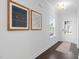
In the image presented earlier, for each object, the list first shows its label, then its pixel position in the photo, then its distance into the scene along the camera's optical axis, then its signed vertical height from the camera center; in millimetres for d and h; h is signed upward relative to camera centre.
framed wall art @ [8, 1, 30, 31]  1113 +309
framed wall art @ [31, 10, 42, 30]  1723 +310
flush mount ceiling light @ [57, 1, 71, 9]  2974 +1485
